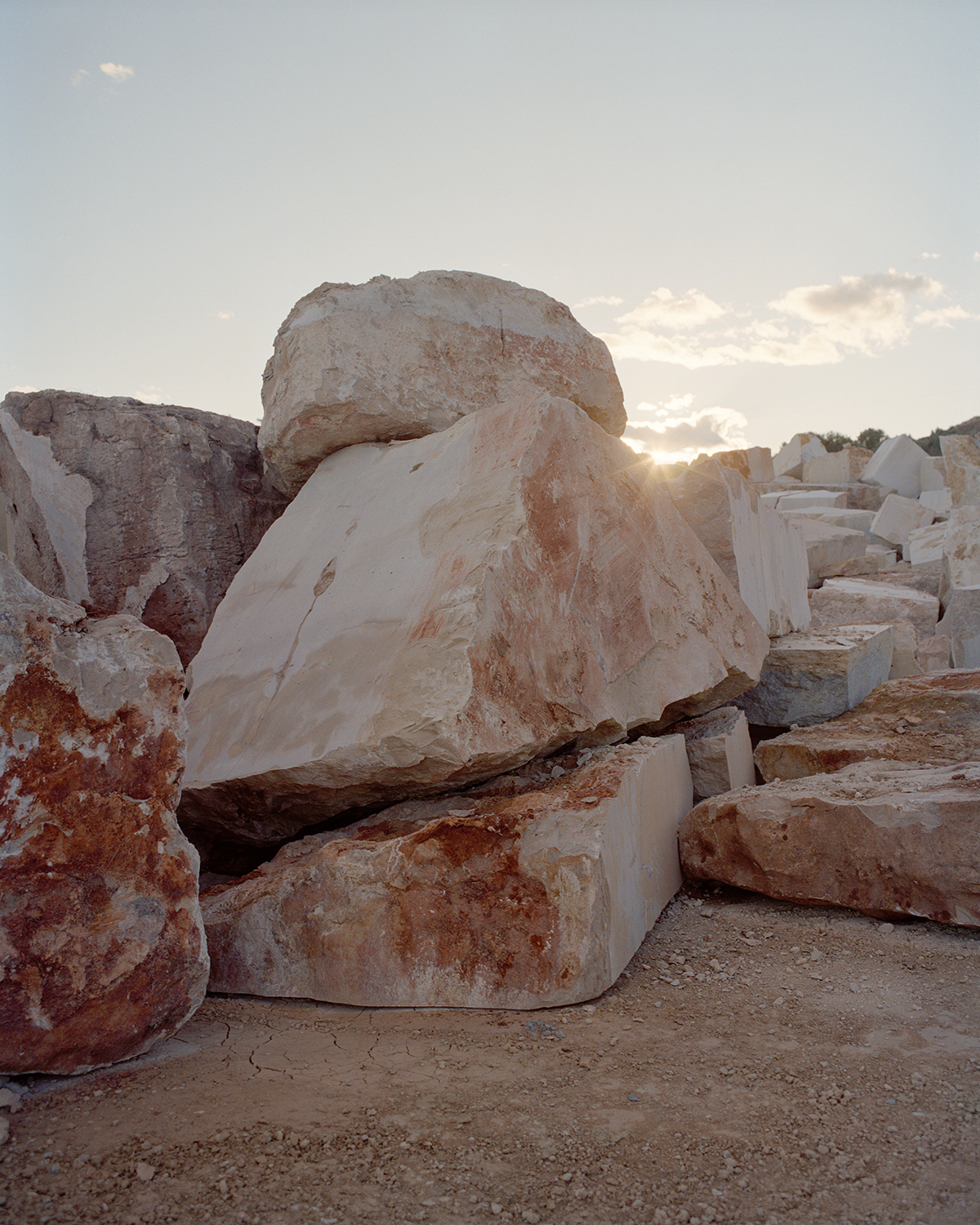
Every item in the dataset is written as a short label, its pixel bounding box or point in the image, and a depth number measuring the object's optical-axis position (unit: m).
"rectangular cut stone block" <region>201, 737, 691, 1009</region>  1.78
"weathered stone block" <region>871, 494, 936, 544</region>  9.85
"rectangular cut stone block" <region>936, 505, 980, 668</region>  5.39
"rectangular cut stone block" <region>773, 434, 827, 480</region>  15.25
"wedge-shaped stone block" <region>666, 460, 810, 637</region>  3.39
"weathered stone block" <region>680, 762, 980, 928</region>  1.94
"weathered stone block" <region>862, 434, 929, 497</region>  12.88
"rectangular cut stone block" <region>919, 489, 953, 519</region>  11.30
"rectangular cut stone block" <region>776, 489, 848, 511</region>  10.81
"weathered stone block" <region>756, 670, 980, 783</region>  2.76
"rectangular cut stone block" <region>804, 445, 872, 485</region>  13.75
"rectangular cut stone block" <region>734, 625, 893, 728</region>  3.45
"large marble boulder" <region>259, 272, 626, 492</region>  2.98
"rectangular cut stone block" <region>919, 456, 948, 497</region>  12.50
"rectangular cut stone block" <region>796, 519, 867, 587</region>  7.66
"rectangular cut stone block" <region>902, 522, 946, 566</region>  8.07
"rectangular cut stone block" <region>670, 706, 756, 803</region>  2.71
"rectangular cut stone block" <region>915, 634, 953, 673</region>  5.34
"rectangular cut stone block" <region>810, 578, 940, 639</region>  5.83
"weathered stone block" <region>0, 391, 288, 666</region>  3.13
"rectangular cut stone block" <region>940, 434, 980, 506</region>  8.23
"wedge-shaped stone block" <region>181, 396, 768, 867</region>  2.03
